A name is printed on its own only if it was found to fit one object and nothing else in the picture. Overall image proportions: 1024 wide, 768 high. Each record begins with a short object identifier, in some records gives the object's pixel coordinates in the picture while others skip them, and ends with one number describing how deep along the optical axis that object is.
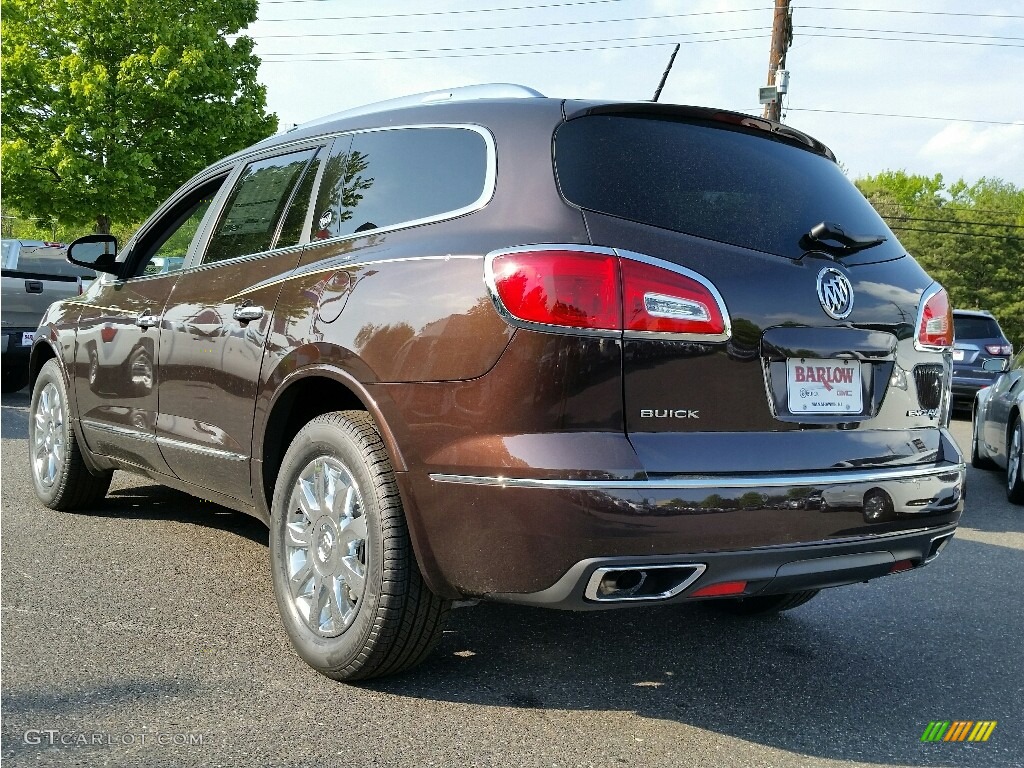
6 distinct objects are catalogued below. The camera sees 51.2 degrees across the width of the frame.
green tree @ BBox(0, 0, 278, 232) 28.27
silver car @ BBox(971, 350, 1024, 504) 8.38
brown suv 2.87
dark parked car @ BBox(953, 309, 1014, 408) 15.53
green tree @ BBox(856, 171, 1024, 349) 69.12
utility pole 19.61
